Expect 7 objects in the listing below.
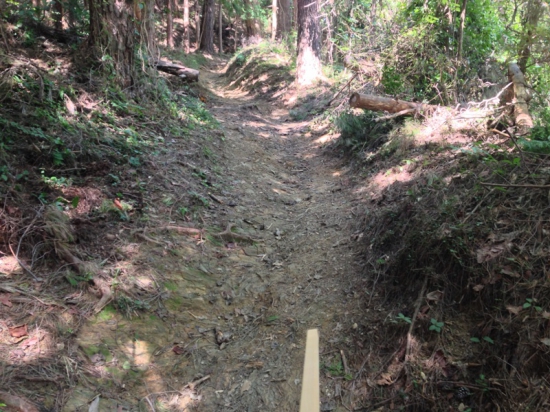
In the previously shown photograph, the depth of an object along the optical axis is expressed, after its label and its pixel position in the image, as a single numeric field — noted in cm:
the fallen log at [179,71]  1015
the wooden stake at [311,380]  132
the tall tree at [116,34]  636
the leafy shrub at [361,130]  682
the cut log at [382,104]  637
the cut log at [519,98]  467
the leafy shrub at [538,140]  354
